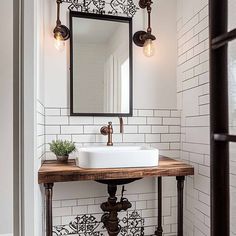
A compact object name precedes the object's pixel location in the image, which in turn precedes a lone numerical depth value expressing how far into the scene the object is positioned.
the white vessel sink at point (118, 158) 1.62
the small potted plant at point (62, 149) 1.89
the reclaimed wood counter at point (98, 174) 1.57
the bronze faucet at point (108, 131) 2.05
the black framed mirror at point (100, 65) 2.11
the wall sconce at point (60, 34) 2.03
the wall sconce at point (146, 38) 2.20
